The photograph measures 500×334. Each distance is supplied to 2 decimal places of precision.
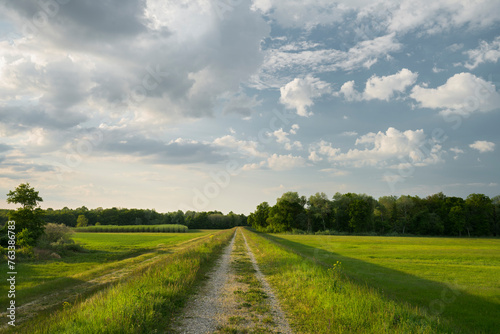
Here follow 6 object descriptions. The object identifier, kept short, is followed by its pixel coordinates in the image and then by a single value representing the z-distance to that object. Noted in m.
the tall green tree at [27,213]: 26.50
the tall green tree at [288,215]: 106.31
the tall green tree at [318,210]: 107.94
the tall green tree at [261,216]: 133.12
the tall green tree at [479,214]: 95.38
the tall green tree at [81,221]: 131.99
